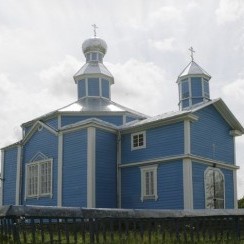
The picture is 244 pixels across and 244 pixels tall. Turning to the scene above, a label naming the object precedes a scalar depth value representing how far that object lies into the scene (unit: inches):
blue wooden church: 762.2
